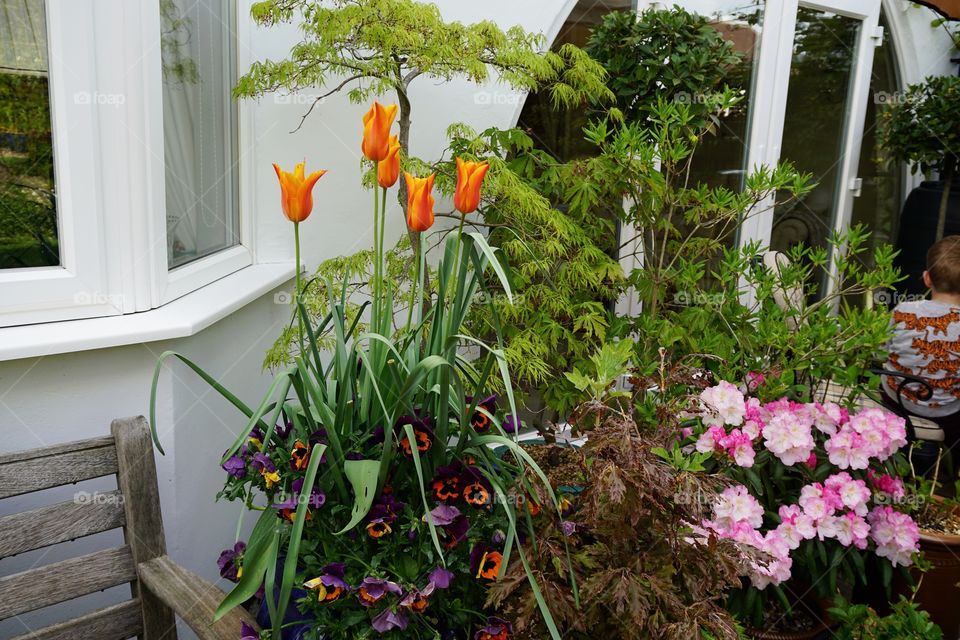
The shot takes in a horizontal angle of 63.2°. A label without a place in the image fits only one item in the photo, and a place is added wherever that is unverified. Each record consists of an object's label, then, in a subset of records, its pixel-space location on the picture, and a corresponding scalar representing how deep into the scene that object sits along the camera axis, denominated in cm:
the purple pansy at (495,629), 122
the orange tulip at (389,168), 124
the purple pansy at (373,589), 115
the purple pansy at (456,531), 123
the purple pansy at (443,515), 120
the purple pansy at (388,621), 115
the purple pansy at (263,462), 127
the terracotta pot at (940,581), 212
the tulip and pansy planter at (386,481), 117
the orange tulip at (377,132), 120
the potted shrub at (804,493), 186
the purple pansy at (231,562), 137
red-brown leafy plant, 119
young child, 283
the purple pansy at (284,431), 137
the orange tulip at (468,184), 120
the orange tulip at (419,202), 119
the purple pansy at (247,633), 121
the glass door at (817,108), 405
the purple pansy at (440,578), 117
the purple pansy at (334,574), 116
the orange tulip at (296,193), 116
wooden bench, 132
